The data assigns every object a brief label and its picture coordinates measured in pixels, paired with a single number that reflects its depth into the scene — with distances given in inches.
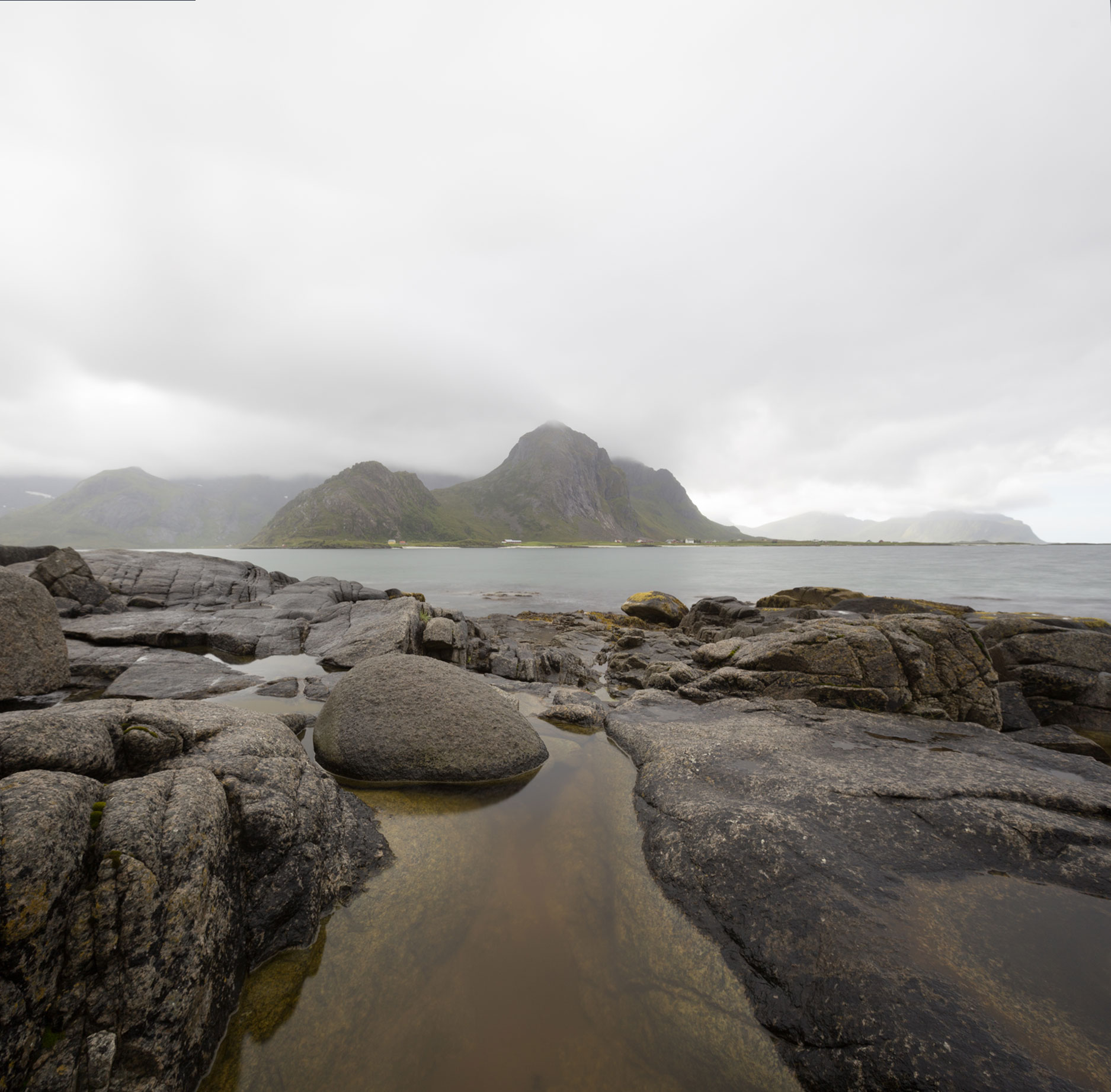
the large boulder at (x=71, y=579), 743.1
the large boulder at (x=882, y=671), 412.2
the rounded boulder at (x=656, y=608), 1158.3
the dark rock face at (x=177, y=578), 922.7
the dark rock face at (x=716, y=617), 901.2
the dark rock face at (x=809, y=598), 1163.3
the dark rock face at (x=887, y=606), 1059.9
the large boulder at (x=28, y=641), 371.9
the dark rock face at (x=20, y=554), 852.6
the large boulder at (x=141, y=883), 113.6
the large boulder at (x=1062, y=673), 472.4
